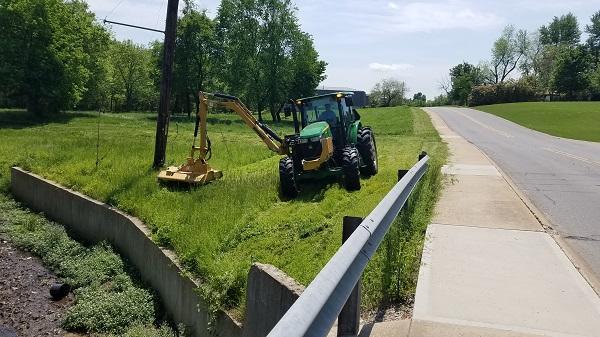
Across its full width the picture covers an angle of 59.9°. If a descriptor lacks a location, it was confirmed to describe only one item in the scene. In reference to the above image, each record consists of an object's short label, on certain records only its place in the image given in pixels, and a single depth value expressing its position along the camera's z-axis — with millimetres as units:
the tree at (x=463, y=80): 107625
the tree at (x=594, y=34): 113500
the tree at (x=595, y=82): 79125
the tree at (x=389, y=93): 117688
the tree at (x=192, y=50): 59031
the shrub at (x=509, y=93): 86500
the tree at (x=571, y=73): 85188
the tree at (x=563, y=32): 127750
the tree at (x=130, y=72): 77125
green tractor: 11672
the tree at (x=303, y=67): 61156
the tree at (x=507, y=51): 118125
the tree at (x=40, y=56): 38875
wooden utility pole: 15016
